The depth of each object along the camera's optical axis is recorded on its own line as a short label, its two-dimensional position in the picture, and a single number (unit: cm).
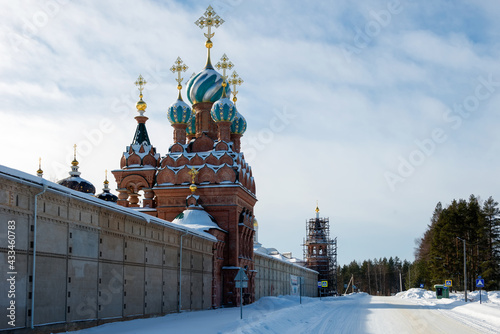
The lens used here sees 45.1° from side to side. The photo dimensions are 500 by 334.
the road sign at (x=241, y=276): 2228
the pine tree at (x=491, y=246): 6798
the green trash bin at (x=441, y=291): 5981
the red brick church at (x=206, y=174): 3959
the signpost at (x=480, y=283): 4016
